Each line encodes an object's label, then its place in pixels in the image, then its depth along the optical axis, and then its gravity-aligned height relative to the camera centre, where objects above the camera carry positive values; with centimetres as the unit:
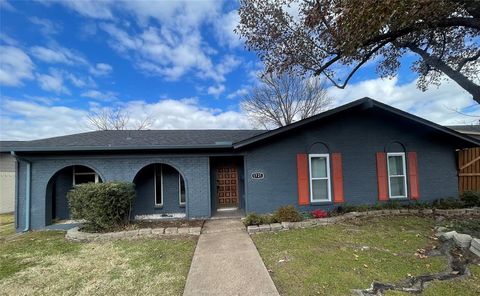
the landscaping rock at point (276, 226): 735 -176
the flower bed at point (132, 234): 707 -180
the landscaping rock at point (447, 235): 584 -174
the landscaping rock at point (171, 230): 732 -178
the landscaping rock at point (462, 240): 541 -173
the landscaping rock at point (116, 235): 710 -180
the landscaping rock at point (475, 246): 514 -178
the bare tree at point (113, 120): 2802 +550
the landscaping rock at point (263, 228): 726 -177
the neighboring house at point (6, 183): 1406 -57
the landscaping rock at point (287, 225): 739 -174
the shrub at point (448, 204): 936 -163
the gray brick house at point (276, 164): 905 +4
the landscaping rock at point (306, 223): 757 -177
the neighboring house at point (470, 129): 1489 +199
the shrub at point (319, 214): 823 -163
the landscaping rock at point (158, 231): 726 -178
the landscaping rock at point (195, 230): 731 -181
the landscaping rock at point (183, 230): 734 -180
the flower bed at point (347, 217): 734 -177
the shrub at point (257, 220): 755 -160
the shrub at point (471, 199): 956 -150
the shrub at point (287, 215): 765 -151
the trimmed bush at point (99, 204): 734 -99
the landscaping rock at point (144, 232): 721 -178
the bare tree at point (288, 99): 2403 +624
